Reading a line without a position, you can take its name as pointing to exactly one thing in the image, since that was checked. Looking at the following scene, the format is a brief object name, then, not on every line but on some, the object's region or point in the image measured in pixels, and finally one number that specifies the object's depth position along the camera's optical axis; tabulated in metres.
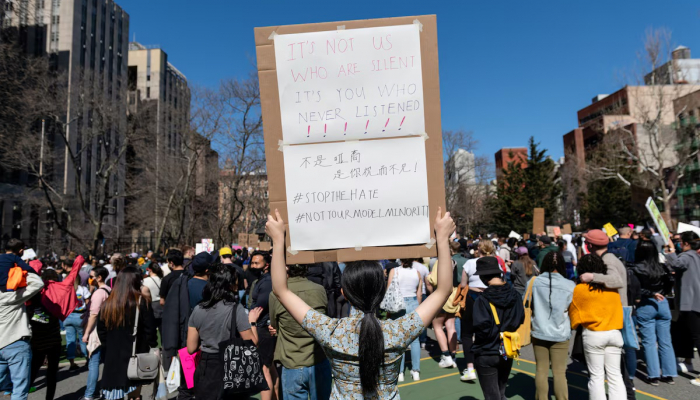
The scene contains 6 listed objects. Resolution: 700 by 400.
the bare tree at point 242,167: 25.48
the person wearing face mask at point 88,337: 5.93
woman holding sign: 2.25
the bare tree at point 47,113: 23.64
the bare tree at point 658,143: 29.86
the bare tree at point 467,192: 42.53
